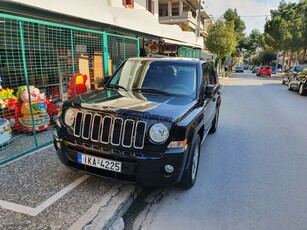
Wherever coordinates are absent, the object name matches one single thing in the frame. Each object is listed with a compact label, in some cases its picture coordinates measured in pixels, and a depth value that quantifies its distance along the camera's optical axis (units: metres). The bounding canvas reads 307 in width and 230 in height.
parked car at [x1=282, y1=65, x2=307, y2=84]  20.41
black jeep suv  2.82
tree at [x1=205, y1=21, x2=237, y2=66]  24.73
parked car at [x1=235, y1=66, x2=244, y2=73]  49.56
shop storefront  4.41
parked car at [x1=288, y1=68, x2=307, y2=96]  13.34
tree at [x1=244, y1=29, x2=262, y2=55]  58.42
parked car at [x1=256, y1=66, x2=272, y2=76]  35.06
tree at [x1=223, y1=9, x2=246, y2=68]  47.48
